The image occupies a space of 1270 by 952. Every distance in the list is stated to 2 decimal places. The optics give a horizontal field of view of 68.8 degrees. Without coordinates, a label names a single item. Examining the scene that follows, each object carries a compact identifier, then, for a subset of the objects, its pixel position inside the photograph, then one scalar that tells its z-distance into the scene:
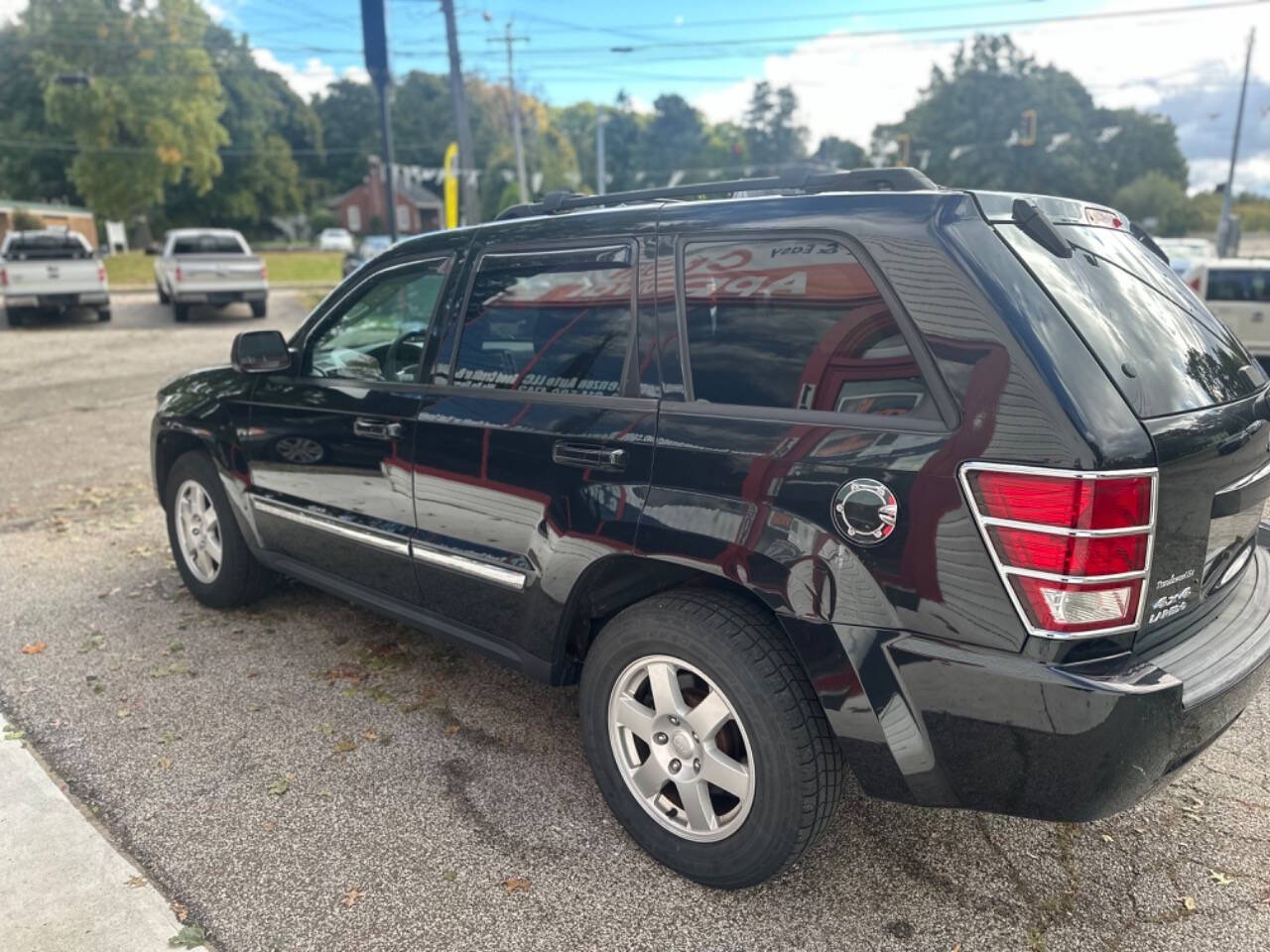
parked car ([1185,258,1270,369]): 11.64
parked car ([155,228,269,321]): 19.81
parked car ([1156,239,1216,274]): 19.92
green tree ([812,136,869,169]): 83.74
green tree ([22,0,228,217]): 44.03
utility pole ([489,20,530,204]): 36.34
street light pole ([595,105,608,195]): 45.03
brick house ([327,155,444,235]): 82.25
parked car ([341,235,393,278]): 29.72
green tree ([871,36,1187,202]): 71.06
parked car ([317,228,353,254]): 67.38
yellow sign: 20.50
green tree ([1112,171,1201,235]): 62.44
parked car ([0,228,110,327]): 18.61
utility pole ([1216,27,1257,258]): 32.81
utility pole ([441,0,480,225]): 20.70
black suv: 2.02
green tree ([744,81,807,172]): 105.12
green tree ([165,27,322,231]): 66.00
